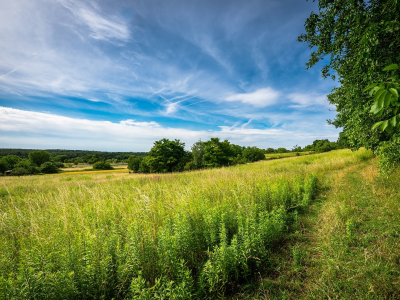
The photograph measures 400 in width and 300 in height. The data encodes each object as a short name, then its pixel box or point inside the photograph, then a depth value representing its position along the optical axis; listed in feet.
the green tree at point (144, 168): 182.44
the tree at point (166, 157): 127.24
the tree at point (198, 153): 140.36
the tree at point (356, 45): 15.70
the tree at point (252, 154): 217.21
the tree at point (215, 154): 135.44
